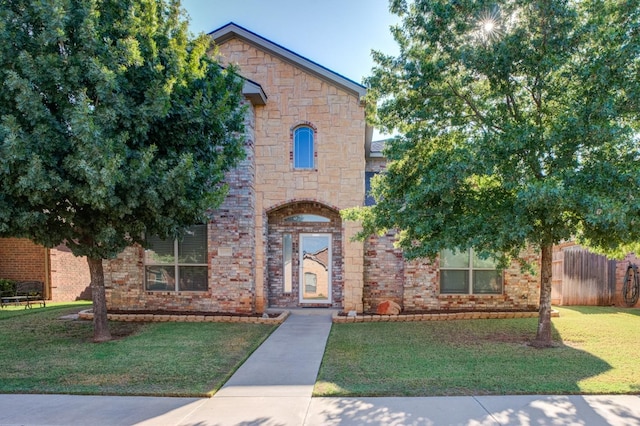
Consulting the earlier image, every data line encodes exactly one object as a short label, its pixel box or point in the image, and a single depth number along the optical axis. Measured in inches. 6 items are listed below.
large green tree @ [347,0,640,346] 227.3
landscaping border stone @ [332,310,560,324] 387.2
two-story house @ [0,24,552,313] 414.3
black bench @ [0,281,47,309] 505.2
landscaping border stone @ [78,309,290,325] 381.7
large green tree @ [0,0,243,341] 231.0
